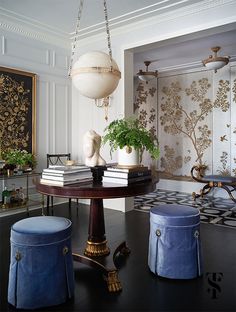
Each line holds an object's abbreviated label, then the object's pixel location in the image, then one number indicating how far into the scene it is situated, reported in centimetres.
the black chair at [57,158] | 485
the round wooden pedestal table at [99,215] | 193
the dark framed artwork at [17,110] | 434
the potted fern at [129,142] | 236
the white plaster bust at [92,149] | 255
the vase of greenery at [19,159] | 410
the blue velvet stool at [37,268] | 188
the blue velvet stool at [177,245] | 229
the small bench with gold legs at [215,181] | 509
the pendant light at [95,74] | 230
